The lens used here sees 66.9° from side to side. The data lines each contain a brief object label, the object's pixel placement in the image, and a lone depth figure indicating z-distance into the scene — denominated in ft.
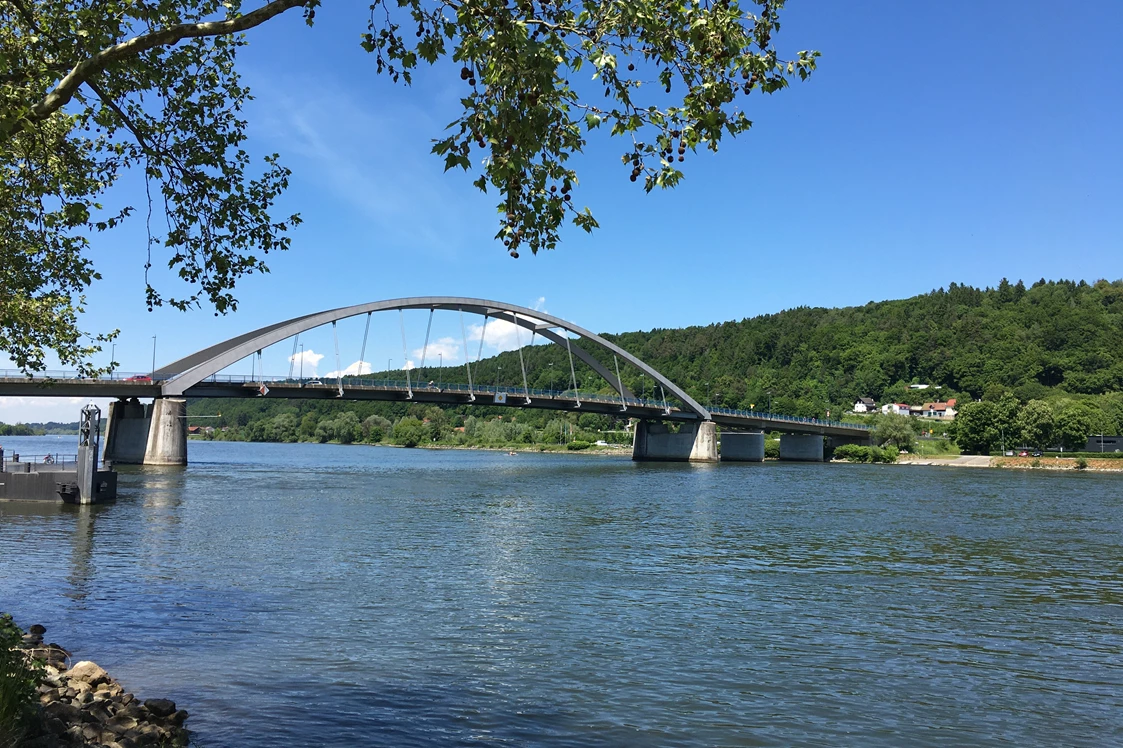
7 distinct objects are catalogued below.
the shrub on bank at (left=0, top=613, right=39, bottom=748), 20.75
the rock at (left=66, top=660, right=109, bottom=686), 31.45
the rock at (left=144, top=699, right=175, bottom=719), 29.48
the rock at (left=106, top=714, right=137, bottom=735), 26.50
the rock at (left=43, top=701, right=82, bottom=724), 25.72
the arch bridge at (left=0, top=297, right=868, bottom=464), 216.13
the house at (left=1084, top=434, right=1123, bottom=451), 325.01
